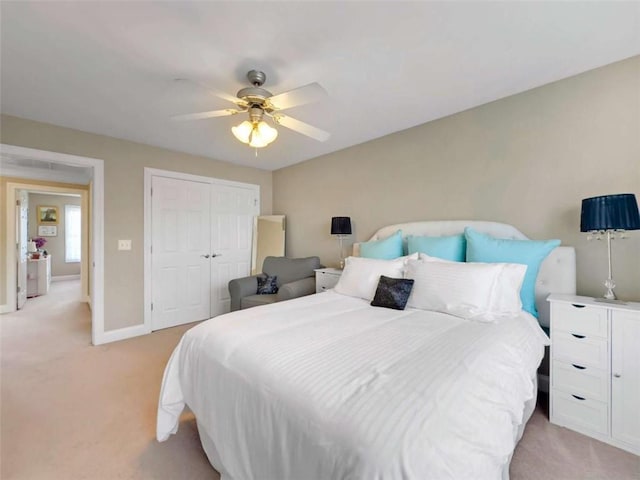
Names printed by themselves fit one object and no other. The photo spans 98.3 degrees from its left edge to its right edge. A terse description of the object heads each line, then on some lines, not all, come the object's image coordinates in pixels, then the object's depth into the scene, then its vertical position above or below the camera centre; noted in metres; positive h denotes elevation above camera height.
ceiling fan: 1.72 +0.88
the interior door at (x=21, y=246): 4.46 -0.11
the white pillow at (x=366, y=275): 2.25 -0.30
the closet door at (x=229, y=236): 4.16 +0.05
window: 7.54 +0.17
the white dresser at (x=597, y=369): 1.55 -0.78
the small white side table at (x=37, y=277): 5.44 -0.75
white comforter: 0.77 -0.54
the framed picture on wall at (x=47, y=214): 7.07 +0.64
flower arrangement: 6.58 -0.07
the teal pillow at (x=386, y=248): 2.71 -0.09
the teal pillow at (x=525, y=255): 1.96 -0.12
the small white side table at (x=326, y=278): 3.19 -0.46
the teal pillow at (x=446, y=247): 2.35 -0.07
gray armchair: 3.16 -0.54
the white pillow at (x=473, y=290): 1.77 -0.34
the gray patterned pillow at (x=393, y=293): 1.99 -0.40
